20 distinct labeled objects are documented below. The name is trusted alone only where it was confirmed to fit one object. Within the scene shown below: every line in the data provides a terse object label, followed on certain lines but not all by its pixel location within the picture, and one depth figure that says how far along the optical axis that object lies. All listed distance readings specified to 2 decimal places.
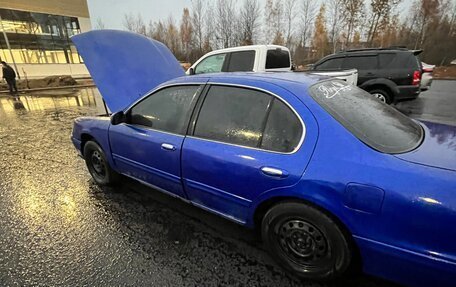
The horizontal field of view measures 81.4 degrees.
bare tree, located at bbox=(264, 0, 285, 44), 38.84
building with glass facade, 25.81
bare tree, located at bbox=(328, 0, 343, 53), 35.03
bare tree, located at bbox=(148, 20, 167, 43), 51.44
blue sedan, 1.55
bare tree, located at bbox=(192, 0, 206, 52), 38.34
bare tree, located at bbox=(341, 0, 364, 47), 33.31
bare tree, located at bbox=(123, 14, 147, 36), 51.62
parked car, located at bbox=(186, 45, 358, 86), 7.19
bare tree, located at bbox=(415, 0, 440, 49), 35.22
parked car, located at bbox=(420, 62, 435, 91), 9.07
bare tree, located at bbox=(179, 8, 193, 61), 43.39
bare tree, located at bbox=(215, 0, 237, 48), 35.59
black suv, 7.50
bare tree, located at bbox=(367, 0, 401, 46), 31.94
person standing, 16.31
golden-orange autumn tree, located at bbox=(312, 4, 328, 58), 37.78
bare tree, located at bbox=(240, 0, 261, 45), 33.66
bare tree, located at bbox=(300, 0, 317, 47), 37.34
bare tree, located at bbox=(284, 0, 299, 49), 38.31
